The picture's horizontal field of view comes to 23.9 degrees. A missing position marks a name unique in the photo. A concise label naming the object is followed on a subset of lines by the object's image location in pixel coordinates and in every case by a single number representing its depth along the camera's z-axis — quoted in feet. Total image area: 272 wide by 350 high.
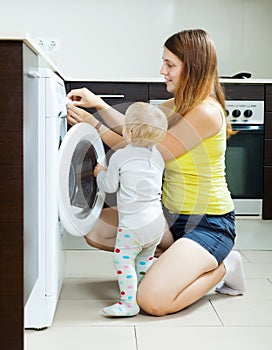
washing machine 6.27
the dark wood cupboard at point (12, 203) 5.00
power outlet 13.52
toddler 6.97
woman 7.29
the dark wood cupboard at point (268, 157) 12.25
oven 12.25
